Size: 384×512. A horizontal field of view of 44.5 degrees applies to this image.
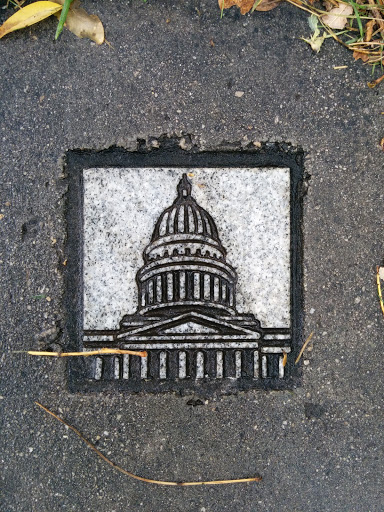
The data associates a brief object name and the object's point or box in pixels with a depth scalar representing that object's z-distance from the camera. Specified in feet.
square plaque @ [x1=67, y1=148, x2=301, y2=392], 0.89
